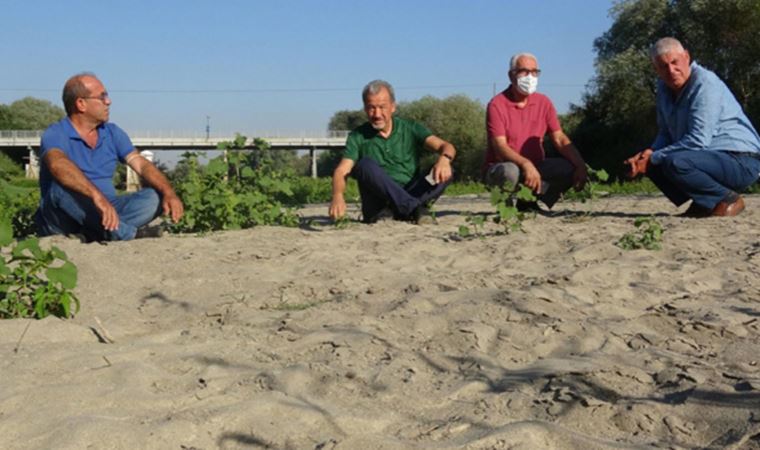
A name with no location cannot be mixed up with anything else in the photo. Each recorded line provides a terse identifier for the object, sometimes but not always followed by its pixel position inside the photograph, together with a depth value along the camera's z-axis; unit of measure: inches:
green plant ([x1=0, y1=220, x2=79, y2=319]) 130.8
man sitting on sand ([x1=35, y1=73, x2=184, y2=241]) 211.2
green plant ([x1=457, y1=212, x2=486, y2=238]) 207.0
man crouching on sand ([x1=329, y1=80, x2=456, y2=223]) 243.0
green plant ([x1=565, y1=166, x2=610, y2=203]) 252.4
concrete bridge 1942.7
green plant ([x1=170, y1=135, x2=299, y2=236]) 238.5
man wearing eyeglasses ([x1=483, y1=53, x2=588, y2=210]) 259.1
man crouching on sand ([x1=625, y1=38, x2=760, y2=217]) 235.1
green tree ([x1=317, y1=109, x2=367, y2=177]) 2223.7
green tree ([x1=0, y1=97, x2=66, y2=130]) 2871.6
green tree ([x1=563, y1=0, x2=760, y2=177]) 952.9
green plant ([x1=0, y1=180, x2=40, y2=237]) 253.5
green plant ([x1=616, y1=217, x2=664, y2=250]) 181.5
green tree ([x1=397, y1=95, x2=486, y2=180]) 1389.9
